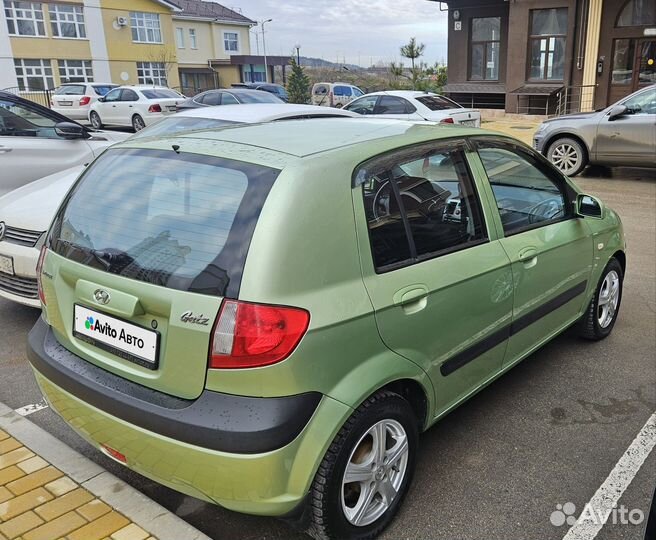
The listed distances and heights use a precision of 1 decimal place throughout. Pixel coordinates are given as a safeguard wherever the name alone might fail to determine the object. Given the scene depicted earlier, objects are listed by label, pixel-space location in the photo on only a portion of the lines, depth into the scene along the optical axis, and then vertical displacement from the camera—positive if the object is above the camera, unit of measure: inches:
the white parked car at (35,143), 260.5 -21.1
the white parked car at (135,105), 834.8 -20.7
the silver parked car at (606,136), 394.3 -40.7
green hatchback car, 82.4 -32.3
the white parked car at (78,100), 986.1 -13.7
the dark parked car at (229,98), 645.9 -12.6
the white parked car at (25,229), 170.1 -36.8
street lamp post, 2065.9 +43.3
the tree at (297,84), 1292.8 -0.2
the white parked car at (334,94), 1053.8 -20.0
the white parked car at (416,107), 498.9 -22.7
